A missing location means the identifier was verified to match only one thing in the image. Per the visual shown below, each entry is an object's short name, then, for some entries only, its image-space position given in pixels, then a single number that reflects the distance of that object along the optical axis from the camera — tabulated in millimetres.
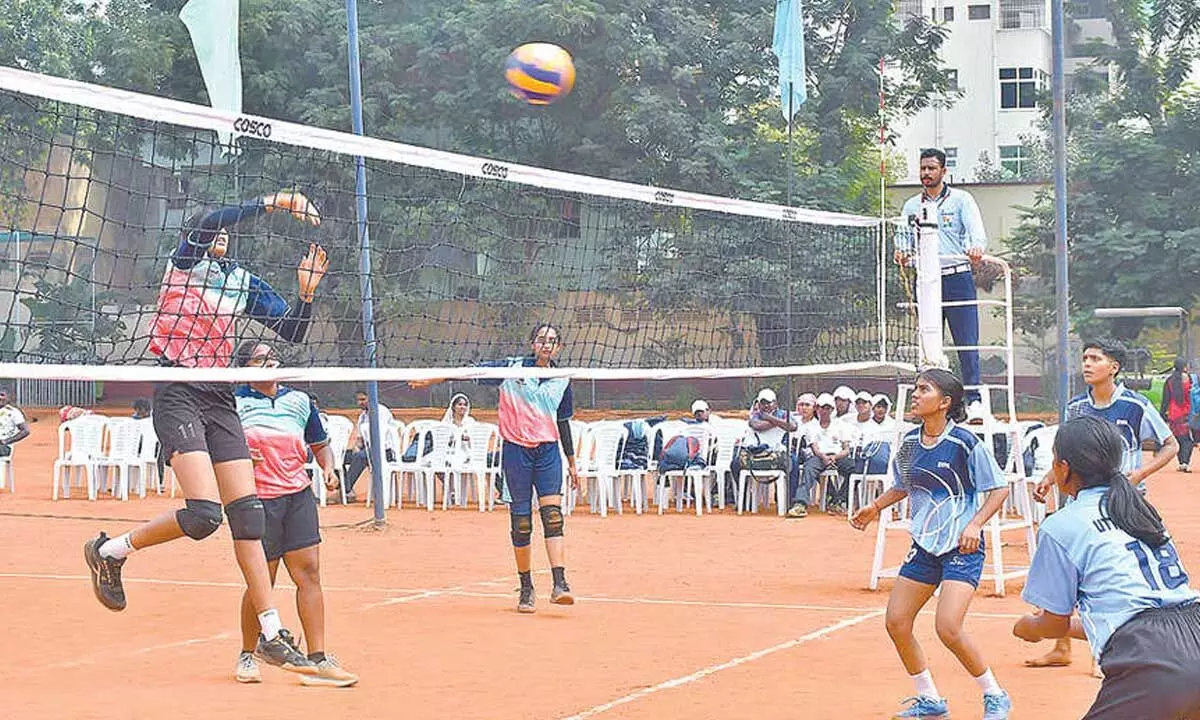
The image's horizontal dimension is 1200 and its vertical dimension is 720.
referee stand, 11570
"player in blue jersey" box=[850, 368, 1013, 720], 7754
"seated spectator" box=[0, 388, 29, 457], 25016
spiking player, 8320
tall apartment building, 57562
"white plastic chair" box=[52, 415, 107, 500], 23594
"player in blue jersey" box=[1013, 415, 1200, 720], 4824
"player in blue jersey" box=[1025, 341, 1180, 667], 8914
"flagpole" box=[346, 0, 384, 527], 15070
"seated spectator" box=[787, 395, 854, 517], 20547
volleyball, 14297
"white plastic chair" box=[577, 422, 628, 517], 21234
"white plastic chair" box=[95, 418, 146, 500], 23406
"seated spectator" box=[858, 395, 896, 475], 20047
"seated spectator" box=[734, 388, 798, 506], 20875
